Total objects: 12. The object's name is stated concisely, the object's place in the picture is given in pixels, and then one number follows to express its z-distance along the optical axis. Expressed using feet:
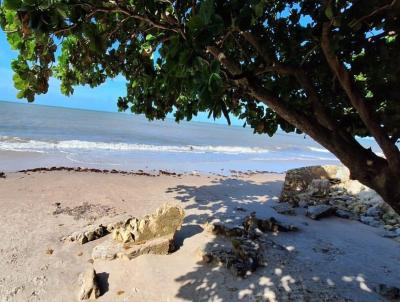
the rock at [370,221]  31.30
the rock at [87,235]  24.48
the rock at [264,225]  25.08
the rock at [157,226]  23.07
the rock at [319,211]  32.01
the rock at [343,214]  32.87
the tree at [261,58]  7.54
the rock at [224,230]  23.45
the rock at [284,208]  33.06
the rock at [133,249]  21.43
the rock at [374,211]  33.22
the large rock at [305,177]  41.65
